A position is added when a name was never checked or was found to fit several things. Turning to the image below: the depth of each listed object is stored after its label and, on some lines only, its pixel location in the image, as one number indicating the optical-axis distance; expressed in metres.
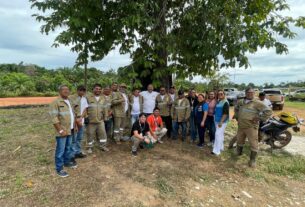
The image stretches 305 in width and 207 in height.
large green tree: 3.98
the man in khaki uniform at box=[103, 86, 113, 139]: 4.13
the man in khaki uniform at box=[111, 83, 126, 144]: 4.36
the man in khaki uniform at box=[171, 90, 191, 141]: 4.58
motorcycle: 4.60
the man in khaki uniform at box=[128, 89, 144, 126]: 4.48
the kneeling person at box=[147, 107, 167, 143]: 4.29
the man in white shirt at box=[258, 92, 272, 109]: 4.60
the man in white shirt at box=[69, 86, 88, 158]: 3.52
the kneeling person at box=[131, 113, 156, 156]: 3.97
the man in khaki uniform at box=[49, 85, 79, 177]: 2.95
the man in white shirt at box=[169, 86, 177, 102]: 4.79
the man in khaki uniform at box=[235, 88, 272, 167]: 3.82
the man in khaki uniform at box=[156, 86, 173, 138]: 4.63
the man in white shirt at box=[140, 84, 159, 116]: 4.58
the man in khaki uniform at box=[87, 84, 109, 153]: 3.81
